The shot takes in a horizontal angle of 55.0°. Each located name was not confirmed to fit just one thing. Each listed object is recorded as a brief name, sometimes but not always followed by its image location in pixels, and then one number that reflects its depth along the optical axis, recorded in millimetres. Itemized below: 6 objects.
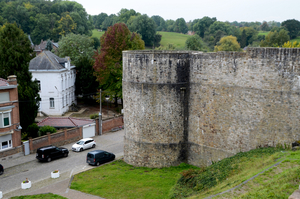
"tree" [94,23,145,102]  40688
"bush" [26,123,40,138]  28859
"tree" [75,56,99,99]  46062
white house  39625
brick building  24719
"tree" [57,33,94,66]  54903
